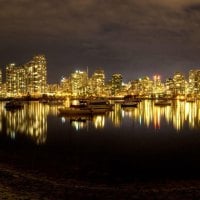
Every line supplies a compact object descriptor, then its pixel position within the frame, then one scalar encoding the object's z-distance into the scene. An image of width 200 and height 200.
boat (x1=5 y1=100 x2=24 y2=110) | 105.31
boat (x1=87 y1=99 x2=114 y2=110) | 81.88
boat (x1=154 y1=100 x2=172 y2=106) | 126.27
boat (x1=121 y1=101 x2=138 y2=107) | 111.91
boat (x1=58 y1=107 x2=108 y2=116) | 72.89
